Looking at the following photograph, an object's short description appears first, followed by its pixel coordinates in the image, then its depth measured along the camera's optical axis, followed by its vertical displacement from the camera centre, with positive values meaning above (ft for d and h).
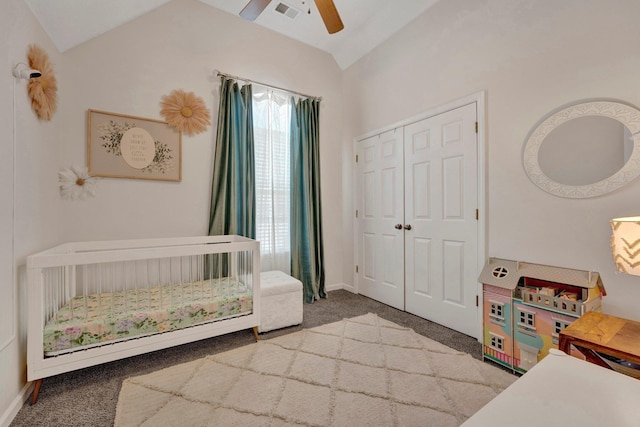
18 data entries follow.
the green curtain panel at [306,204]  10.67 +0.32
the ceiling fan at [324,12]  6.21 +4.52
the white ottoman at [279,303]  7.84 -2.56
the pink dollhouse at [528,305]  5.26 -1.87
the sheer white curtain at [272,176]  10.13 +1.35
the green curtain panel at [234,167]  9.04 +1.50
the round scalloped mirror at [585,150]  5.11 +1.19
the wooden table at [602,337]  3.80 -1.84
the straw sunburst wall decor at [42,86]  5.51 +2.67
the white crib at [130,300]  5.17 -2.04
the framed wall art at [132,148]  7.57 +1.88
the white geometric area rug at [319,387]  4.61 -3.31
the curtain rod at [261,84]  9.16 +4.57
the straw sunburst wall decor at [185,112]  8.47 +3.12
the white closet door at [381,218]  9.69 -0.23
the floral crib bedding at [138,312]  5.40 -2.11
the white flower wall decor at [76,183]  7.18 +0.81
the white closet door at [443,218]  7.62 -0.21
